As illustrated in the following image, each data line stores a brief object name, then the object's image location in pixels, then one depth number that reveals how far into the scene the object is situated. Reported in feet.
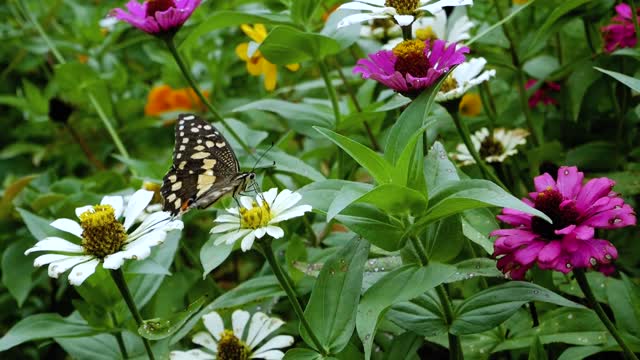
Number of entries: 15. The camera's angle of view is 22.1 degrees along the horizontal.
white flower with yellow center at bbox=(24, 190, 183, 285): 2.56
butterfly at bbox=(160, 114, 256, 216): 2.70
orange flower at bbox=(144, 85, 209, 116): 4.04
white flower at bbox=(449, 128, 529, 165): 3.06
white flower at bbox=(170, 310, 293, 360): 2.75
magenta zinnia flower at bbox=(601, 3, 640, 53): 3.09
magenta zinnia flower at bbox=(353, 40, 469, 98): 2.57
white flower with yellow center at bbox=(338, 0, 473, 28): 2.65
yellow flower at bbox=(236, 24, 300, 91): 3.27
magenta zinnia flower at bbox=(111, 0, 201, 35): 2.92
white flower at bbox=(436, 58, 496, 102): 2.81
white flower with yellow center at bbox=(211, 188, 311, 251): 2.53
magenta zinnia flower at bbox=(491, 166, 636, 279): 2.45
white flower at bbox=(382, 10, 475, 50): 3.14
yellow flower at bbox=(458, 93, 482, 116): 3.59
